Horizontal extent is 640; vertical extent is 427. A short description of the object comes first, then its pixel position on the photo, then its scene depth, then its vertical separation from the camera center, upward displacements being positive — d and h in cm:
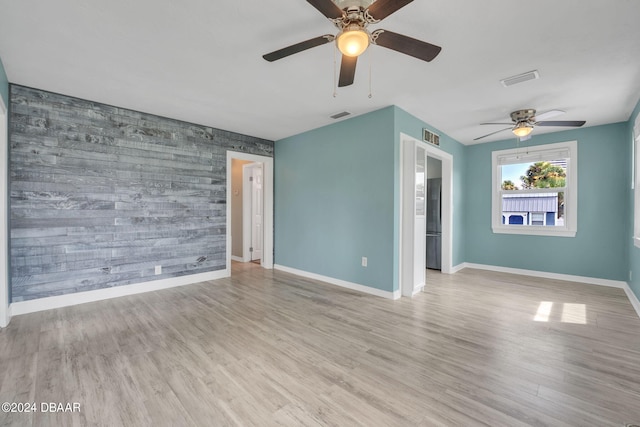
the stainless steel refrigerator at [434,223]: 539 -25
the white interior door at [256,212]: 610 -3
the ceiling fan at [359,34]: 155 +111
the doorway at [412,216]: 378 -7
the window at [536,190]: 470 +38
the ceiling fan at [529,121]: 356 +124
